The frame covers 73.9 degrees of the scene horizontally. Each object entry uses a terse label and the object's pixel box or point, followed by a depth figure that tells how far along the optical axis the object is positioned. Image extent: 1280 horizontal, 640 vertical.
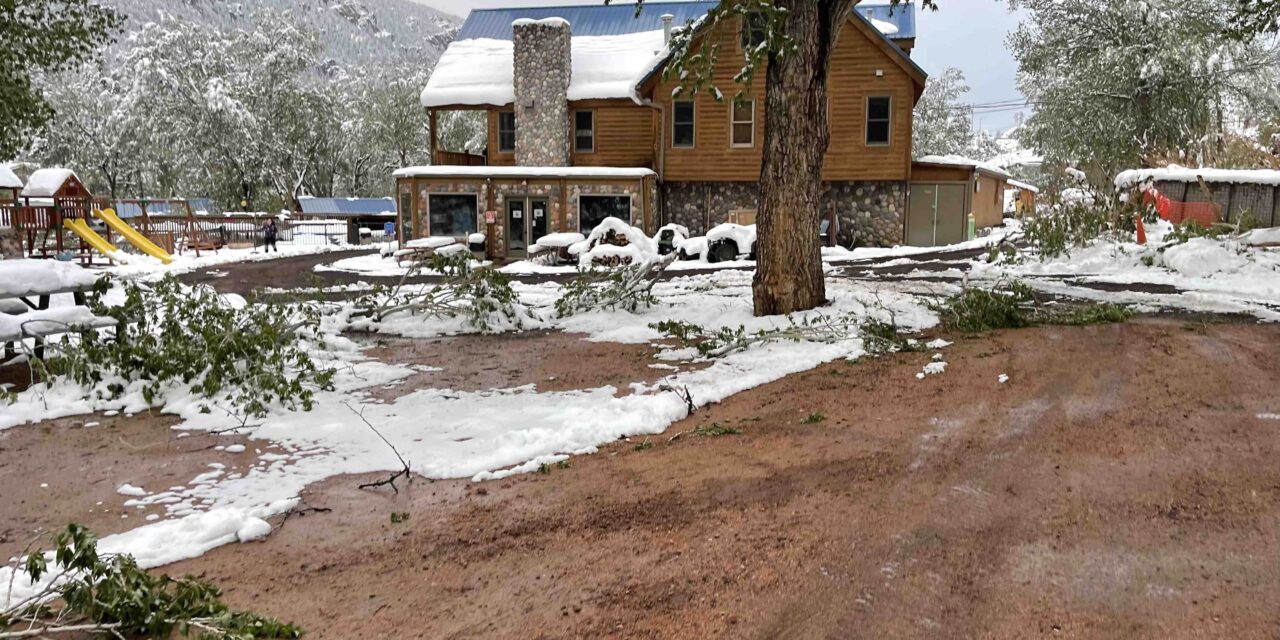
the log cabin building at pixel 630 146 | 26.70
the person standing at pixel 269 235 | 34.92
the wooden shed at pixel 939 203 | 27.89
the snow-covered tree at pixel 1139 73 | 29.23
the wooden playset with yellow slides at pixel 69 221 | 27.23
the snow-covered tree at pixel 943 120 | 57.47
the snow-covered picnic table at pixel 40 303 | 8.43
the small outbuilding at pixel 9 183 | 27.08
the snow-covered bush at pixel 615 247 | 21.22
